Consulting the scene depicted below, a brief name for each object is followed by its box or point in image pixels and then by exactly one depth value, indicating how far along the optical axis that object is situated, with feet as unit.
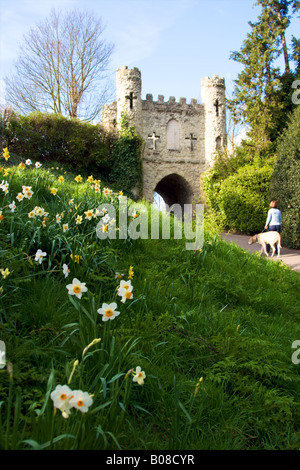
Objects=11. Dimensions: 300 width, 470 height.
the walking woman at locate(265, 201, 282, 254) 30.45
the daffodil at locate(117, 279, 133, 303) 6.57
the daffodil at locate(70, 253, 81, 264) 9.43
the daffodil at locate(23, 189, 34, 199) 11.41
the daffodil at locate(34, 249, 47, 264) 8.66
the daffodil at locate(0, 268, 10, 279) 7.19
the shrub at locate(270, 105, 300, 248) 37.78
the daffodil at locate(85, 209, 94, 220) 11.78
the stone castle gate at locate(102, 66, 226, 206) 63.16
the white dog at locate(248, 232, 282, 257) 27.73
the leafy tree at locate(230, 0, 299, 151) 56.54
